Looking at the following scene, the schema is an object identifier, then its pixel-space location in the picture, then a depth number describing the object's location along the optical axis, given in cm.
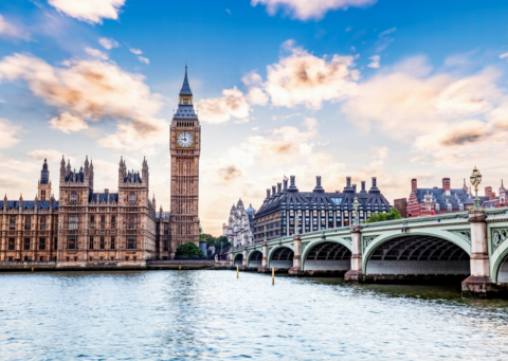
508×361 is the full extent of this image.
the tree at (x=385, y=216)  11119
